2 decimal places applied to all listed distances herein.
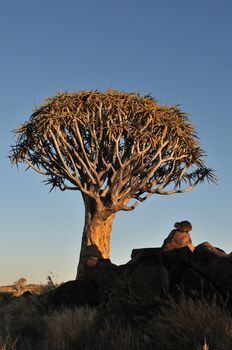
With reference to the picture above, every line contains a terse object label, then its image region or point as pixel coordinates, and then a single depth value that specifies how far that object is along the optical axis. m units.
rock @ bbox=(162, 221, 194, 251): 11.41
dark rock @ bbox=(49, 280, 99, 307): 11.81
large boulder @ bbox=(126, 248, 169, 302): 10.00
